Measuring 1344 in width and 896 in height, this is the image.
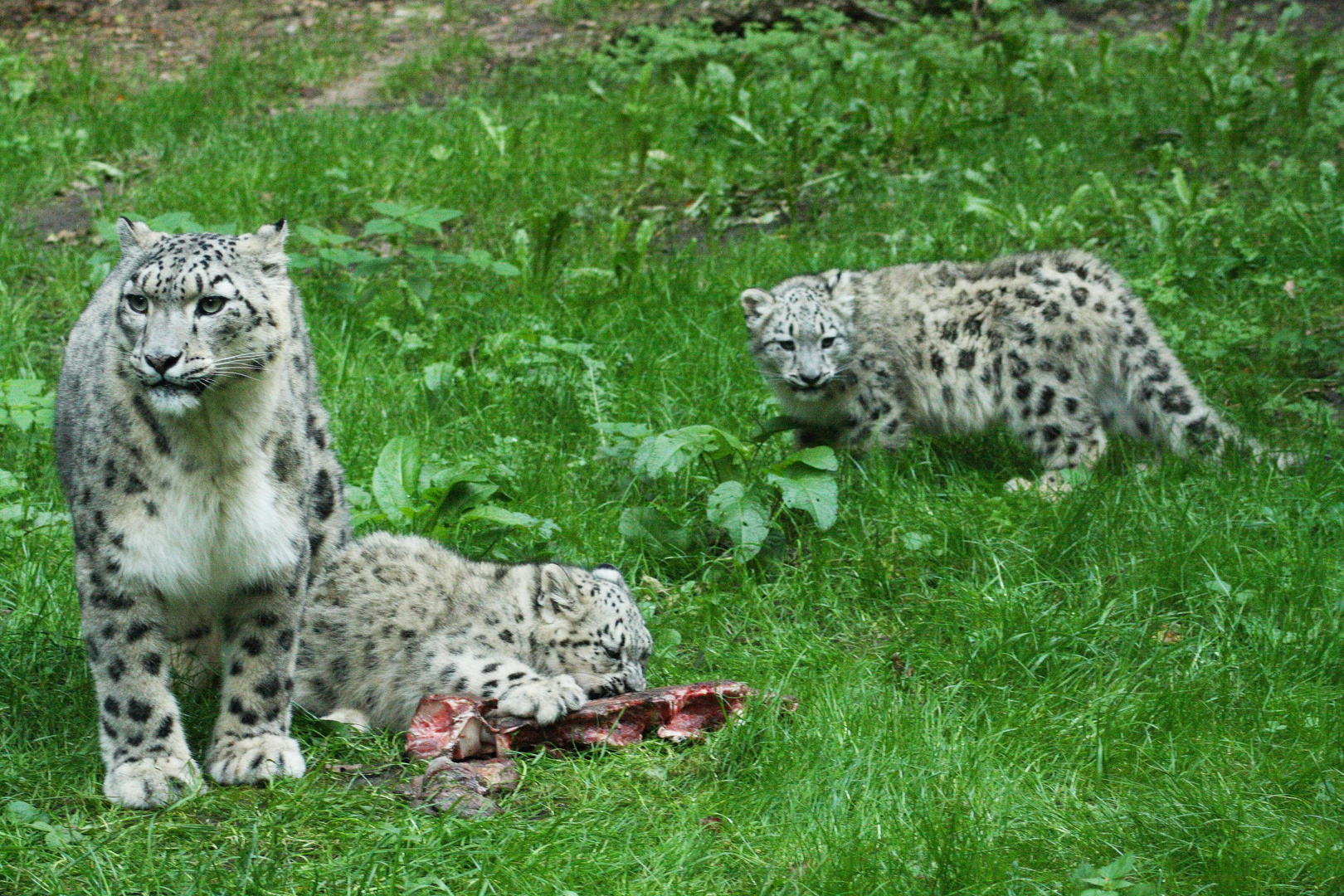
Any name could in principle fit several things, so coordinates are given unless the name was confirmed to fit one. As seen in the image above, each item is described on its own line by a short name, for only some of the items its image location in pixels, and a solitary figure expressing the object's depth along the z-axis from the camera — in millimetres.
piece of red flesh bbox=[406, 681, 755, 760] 9406
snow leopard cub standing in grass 14867
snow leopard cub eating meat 10242
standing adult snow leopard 8742
